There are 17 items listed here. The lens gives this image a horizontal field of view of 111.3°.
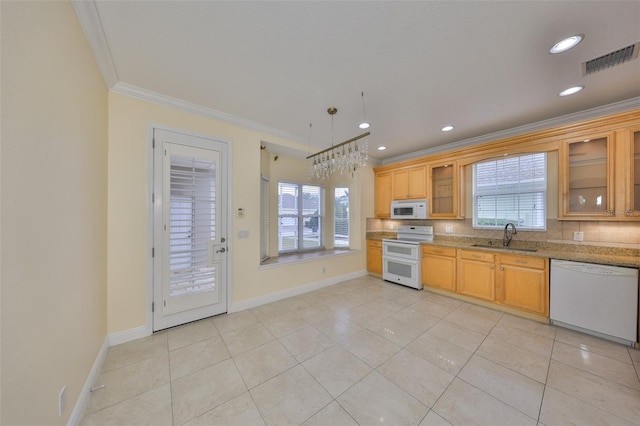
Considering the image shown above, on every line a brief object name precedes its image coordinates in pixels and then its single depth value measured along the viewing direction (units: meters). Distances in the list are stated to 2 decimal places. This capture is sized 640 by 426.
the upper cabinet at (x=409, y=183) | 4.28
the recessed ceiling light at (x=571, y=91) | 2.34
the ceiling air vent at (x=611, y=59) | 1.67
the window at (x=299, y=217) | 4.43
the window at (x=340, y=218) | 5.05
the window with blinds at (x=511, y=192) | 3.20
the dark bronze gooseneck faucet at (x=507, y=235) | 3.38
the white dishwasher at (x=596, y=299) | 2.27
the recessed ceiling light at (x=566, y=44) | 1.69
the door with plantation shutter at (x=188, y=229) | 2.57
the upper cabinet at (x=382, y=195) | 4.87
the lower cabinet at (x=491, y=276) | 2.83
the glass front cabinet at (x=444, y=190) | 3.87
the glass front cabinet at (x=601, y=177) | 2.44
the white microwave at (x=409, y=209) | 4.23
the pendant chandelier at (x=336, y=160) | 2.63
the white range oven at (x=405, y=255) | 4.04
